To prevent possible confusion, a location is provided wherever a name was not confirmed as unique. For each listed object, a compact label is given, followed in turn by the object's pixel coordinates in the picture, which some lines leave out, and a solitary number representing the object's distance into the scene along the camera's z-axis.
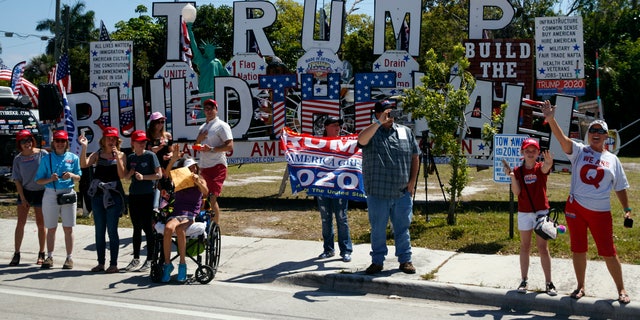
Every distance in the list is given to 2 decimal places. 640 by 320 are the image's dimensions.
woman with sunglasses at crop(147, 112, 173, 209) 9.44
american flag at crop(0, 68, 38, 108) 21.83
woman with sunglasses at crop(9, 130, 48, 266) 9.36
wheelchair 8.27
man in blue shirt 8.00
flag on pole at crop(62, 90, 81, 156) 14.59
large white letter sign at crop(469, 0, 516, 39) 15.55
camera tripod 11.80
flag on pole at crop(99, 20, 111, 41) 18.47
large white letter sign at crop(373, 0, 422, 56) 15.73
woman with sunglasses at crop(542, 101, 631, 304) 6.74
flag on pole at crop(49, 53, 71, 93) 16.36
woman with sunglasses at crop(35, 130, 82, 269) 9.05
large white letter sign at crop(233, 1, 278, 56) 16.73
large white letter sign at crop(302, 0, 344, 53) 16.12
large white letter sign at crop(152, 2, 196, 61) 17.22
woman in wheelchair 8.04
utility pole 34.03
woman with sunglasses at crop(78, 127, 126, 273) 8.89
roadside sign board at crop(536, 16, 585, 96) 14.61
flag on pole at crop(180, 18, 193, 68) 17.34
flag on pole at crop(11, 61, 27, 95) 21.59
